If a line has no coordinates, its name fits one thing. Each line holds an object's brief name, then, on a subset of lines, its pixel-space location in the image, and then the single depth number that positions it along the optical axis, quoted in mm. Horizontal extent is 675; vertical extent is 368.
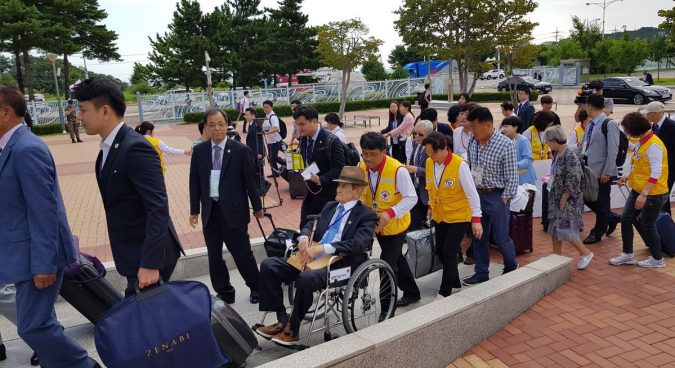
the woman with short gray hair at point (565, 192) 5215
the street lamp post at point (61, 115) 27180
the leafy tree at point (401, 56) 60594
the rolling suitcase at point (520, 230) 6004
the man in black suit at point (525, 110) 9695
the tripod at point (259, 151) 8553
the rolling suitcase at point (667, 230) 5730
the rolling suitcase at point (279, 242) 4738
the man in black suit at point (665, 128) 5939
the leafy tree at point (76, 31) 31344
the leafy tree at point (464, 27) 25281
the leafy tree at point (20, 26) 28578
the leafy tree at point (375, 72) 47219
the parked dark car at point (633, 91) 26422
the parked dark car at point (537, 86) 36975
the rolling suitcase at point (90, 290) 3783
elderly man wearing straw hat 3707
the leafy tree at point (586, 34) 51969
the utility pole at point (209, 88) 22586
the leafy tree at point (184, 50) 36531
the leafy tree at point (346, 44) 26656
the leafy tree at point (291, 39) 41094
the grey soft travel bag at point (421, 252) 4805
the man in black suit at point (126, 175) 2968
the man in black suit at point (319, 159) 5512
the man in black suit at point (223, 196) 4648
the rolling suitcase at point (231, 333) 3338
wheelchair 3723
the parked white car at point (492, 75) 56822
